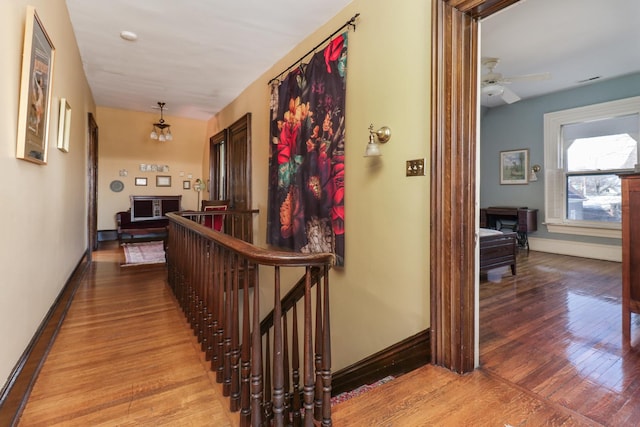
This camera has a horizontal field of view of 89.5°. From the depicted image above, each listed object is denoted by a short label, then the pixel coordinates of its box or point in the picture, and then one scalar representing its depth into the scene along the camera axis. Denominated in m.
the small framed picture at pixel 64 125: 2.81
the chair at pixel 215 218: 4.59
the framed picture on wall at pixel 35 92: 1.68
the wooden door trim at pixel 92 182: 5.20
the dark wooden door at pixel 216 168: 6.69
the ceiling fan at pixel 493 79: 3.67
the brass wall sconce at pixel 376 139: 2.29
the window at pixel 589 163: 4.91
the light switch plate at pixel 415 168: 2.06
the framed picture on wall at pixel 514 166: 6.05
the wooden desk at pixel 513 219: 5.74
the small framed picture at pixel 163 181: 7.68
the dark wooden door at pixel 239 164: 4.88
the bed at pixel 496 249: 3.90
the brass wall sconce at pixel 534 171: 5.86
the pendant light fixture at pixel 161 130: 6.54
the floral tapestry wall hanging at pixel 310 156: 2.81
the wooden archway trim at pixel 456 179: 1.80
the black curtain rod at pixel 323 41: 2.70
